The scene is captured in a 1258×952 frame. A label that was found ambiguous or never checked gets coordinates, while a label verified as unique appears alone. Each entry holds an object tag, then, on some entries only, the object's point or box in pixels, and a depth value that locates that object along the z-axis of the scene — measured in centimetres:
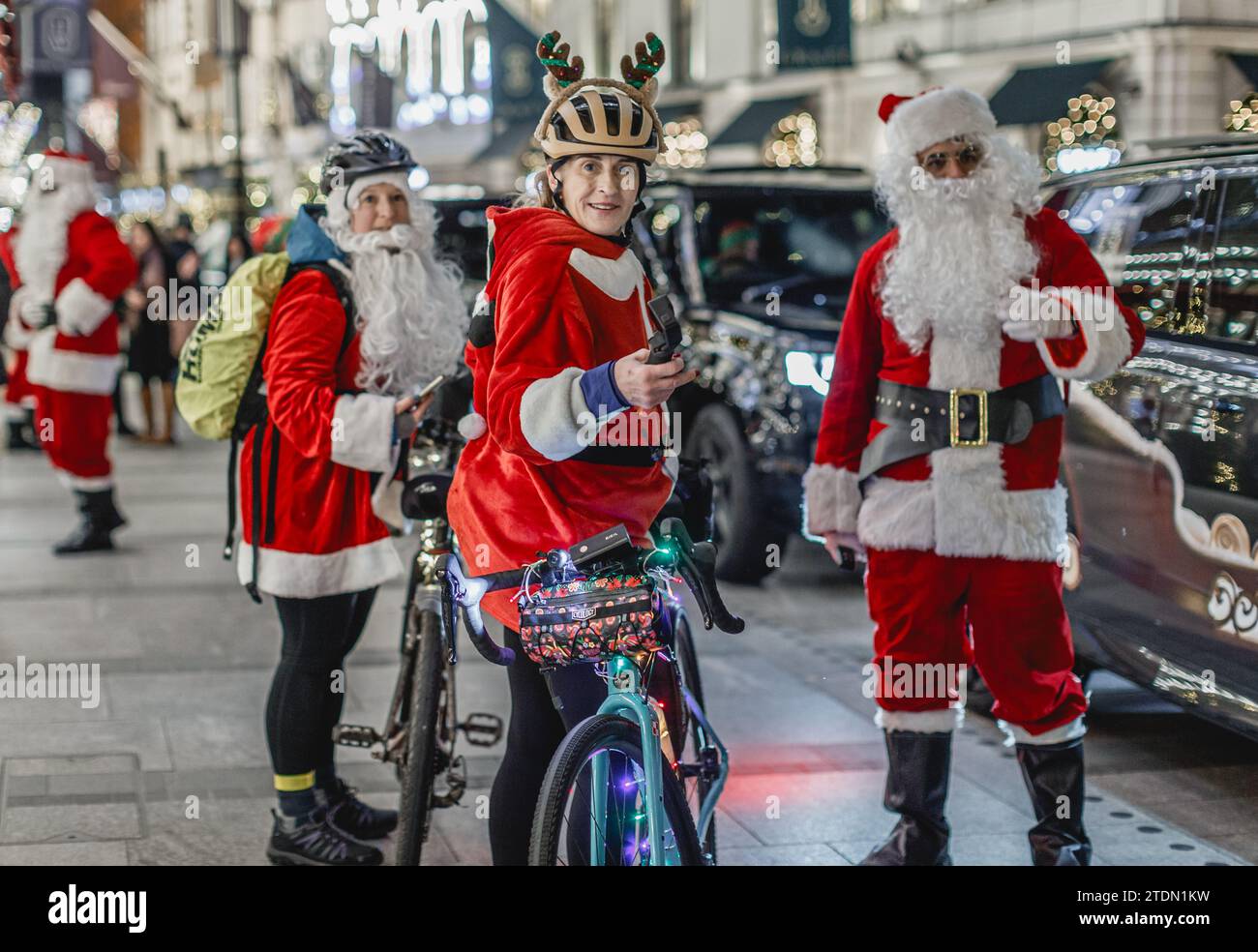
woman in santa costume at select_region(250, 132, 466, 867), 457
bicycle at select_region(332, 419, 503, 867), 434
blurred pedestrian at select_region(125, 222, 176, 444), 1512
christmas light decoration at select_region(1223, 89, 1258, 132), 1326
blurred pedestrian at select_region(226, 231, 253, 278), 1673
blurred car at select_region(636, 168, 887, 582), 836
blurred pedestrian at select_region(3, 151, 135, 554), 947
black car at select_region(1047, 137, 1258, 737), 490
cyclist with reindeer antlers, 342
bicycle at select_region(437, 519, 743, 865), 331
